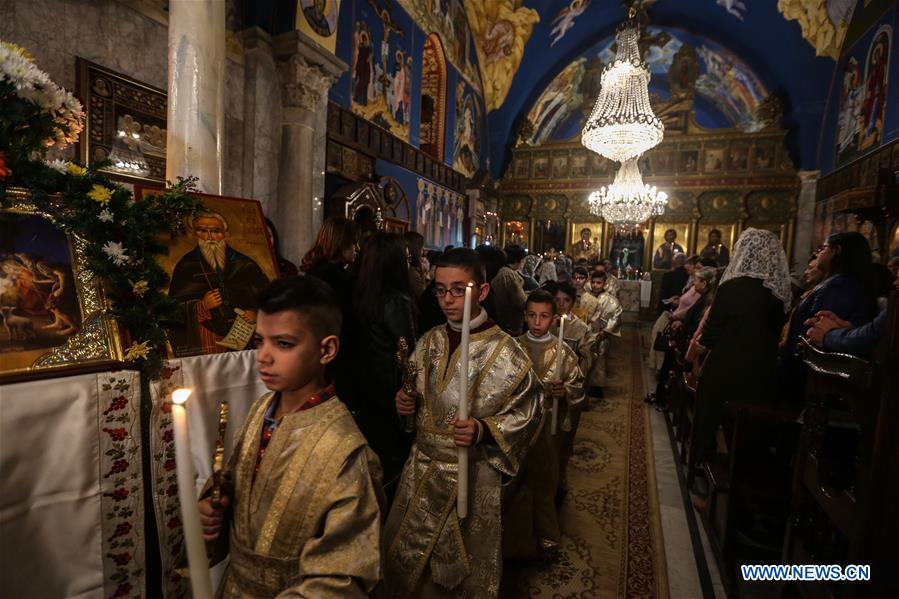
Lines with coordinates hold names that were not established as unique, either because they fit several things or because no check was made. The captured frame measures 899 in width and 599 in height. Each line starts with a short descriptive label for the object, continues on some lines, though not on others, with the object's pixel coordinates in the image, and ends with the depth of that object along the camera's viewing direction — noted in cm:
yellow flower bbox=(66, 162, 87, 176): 177
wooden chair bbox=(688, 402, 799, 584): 240
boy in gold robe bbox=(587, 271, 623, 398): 599
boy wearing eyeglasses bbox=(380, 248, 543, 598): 180
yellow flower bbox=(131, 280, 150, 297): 182
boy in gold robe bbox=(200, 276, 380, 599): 107
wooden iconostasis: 1443
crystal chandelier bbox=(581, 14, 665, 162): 934
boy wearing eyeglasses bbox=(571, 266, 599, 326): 585
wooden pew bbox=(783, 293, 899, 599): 134
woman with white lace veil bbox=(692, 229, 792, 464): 287
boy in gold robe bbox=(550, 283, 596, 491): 420
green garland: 171
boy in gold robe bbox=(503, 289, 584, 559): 248
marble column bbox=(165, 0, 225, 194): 279
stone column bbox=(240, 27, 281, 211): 585
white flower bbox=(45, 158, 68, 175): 174
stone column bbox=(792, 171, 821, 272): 1351
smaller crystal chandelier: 1192
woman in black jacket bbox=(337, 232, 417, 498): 243
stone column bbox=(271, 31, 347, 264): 601
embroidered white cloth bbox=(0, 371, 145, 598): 146
